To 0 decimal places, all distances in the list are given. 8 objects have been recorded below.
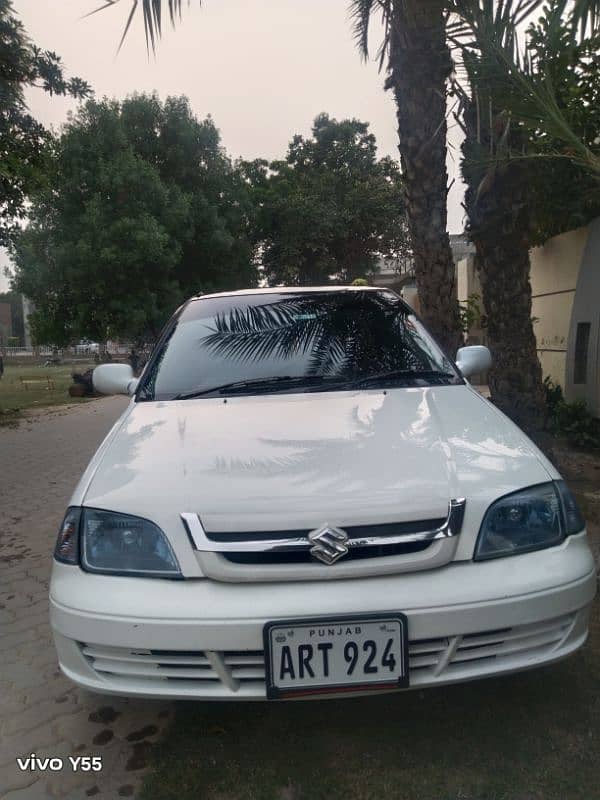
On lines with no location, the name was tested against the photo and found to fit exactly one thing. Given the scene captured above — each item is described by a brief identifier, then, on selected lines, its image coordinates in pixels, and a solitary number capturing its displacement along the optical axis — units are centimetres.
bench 2427
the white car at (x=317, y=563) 196
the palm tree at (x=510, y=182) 398
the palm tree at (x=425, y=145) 555
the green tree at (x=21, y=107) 860
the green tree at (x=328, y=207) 2280
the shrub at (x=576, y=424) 706
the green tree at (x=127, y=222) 1633
